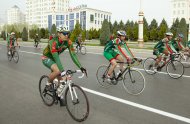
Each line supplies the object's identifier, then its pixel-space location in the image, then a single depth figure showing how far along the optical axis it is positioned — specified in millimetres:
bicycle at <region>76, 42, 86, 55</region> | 14677
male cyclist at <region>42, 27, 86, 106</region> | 3625
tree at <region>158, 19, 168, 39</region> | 33316
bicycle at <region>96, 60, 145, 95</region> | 5014
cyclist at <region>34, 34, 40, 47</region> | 20744
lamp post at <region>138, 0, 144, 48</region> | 18900
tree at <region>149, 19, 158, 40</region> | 34502
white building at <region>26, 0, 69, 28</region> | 121877
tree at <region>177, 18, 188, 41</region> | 18254
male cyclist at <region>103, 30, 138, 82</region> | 5202
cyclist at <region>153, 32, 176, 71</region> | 6873
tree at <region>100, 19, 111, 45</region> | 21704
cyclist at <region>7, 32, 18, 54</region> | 10857
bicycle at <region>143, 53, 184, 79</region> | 6663
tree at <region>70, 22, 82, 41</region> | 33859
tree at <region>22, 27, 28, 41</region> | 40044
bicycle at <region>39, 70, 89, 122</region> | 3375
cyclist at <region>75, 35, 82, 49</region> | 15054
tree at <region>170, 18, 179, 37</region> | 33441
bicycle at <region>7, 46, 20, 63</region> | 10507
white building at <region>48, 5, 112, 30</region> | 96605
